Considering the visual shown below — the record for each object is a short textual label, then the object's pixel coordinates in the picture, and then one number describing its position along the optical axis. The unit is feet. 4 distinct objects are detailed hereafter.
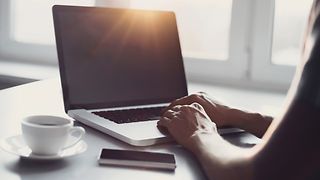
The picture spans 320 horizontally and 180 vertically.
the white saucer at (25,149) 3.83
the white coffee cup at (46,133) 3.81
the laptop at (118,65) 4.88
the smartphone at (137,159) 3.87
